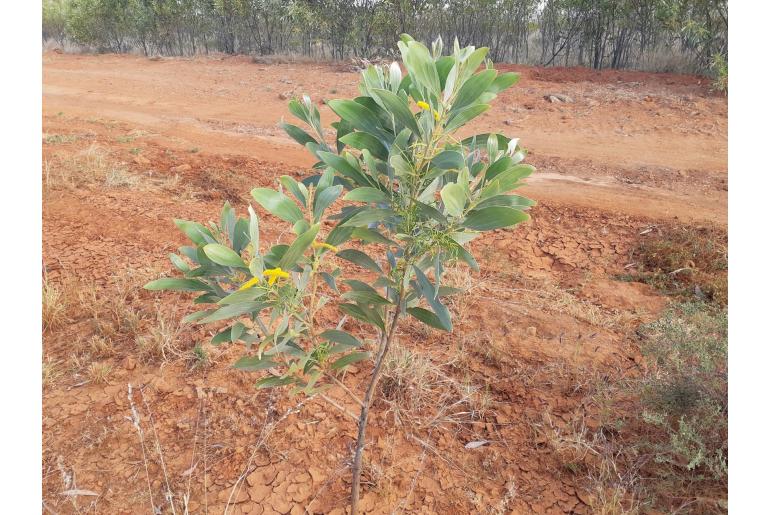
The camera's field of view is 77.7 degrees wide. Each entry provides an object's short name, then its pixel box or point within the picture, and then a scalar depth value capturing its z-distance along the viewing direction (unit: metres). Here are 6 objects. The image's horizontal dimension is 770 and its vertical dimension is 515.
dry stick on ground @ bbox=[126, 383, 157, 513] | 1.76
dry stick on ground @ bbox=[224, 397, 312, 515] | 1.83
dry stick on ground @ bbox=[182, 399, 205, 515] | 1.86
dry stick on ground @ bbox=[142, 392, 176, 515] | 1.80
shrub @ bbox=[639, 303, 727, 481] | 1.83
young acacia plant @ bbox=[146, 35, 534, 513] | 0.99
